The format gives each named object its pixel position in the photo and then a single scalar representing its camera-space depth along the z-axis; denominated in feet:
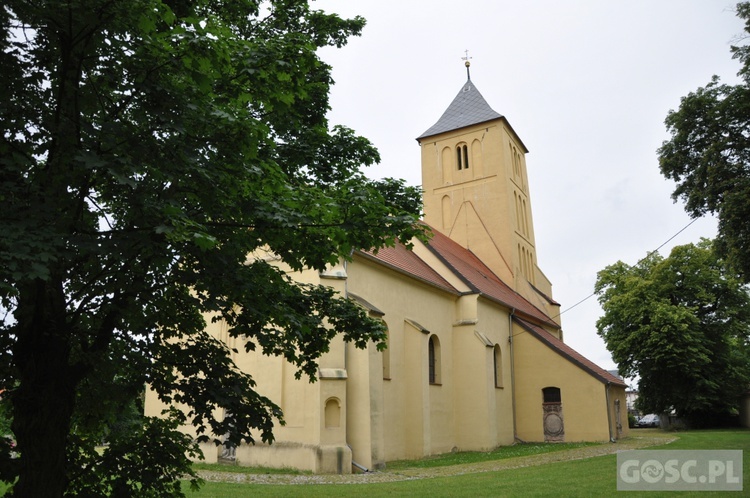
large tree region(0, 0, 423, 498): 13.97
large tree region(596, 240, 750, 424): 105.40
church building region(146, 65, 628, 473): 47.91
